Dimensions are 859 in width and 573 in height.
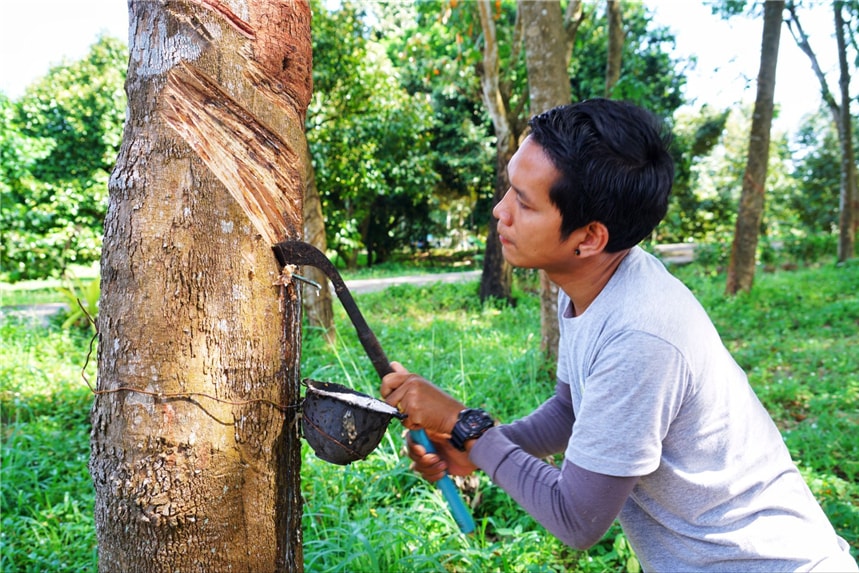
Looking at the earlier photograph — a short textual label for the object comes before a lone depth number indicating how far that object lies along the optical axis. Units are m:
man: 1.28
